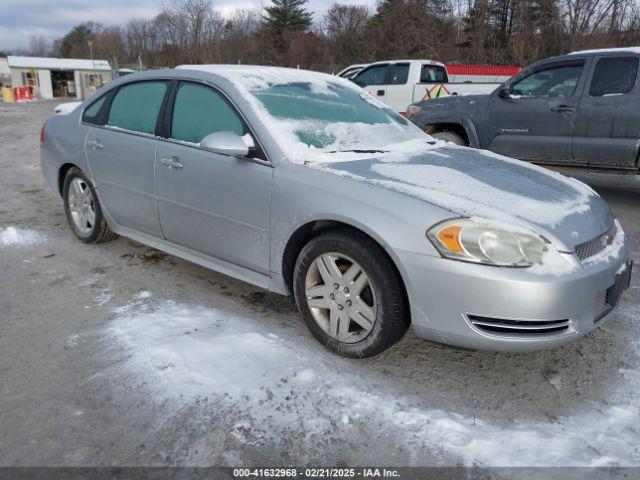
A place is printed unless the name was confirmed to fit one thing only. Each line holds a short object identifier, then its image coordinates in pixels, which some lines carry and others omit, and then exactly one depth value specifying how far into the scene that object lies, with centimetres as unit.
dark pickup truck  595
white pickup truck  1229
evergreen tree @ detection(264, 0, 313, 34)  5497
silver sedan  234
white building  5309
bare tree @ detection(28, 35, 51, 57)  10288
